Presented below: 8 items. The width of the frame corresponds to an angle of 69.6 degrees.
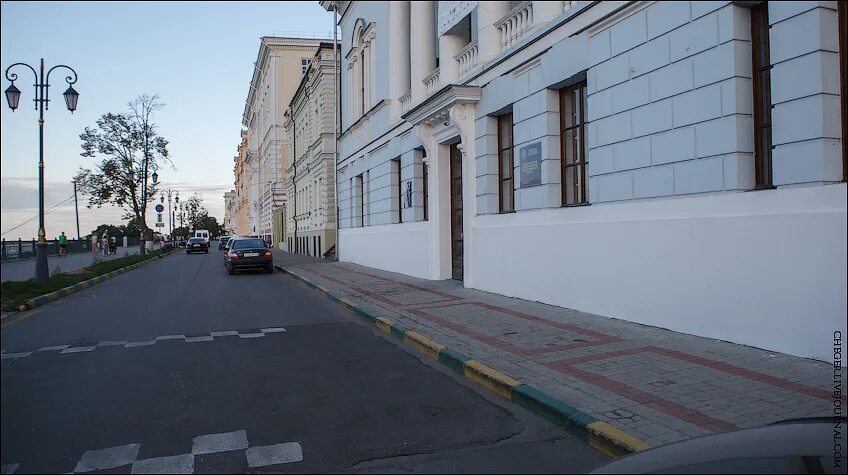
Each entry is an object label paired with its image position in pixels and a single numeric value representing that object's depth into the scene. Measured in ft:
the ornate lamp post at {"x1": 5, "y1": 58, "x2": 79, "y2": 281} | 53.26
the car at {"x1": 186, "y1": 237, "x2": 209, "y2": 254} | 180.96
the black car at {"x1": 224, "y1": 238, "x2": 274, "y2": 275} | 80.89
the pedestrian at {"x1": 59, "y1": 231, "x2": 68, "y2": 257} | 140.04
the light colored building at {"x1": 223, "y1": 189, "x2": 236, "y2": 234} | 489.67
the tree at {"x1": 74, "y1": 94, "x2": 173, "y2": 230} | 117.19
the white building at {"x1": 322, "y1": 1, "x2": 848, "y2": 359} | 19.99
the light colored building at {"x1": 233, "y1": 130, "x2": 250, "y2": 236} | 348.18
